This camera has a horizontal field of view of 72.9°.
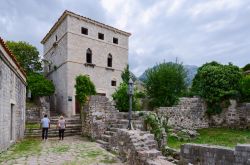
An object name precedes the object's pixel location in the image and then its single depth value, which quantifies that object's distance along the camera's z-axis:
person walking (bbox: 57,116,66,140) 9.19
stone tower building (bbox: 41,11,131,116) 15.20
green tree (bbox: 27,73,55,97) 14.63
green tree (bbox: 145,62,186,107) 13.19
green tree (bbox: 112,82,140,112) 10.68
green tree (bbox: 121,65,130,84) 17.35
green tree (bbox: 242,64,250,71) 17.01
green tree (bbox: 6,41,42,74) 16.56
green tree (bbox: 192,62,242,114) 12.66
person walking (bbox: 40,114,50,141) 9.16
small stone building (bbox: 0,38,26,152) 6.15
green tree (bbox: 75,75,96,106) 13.80
